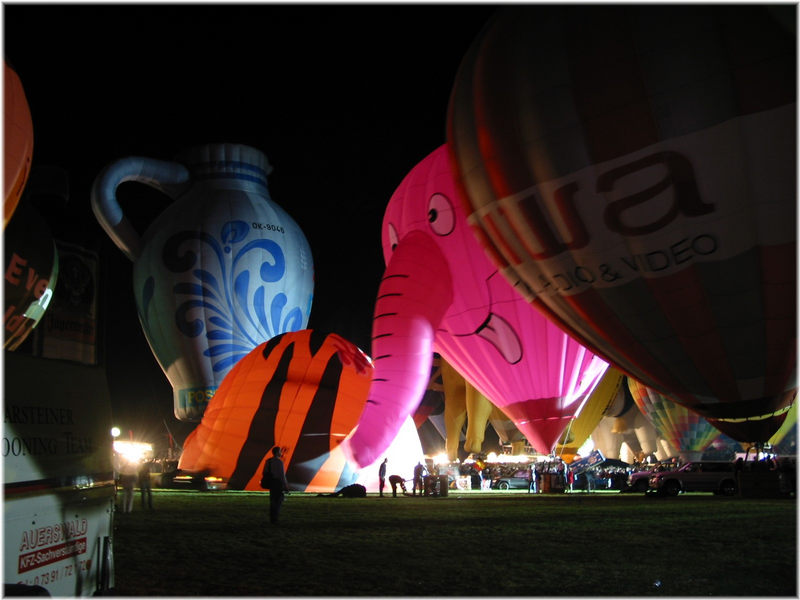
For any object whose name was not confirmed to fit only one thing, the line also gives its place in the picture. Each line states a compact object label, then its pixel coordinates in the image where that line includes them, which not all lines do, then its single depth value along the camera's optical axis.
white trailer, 4.01
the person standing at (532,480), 22.82
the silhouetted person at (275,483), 9.68
